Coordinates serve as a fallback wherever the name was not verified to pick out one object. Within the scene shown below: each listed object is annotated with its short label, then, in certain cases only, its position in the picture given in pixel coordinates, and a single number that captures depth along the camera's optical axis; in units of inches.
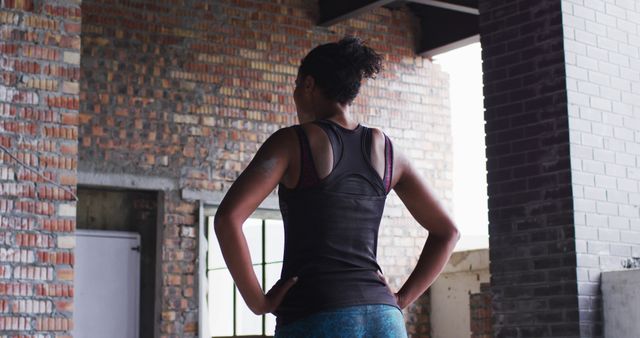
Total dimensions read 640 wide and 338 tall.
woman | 88.7
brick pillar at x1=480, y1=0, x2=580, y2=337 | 215.2
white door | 308.3
